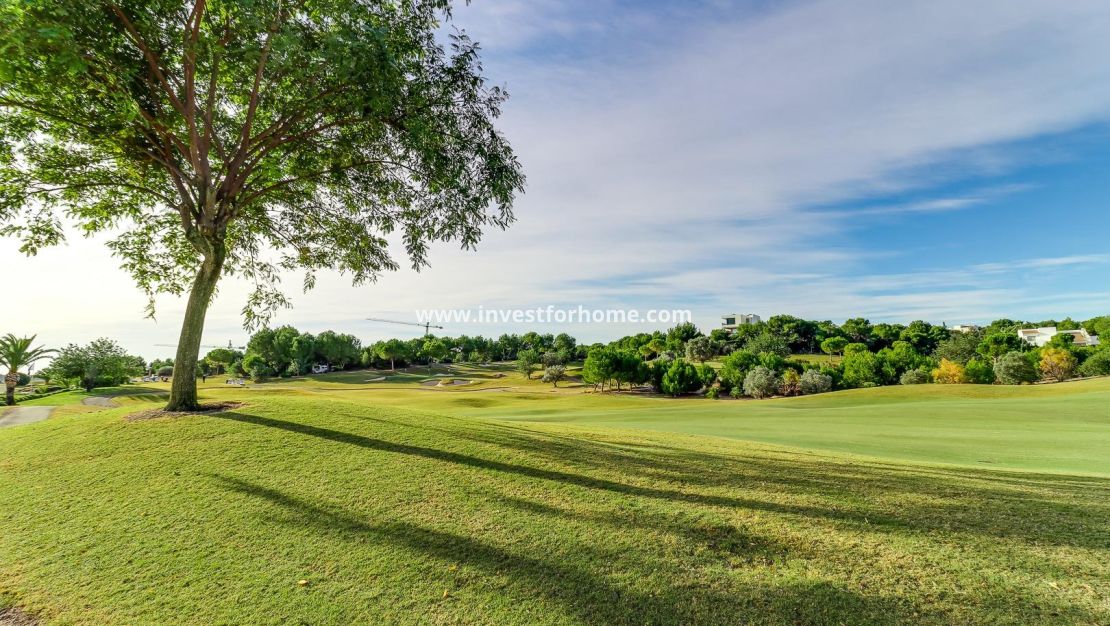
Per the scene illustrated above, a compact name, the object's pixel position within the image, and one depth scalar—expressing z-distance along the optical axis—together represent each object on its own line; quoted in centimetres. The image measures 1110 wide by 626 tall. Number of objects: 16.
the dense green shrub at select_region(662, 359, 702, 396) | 5722
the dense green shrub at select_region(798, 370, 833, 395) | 5281
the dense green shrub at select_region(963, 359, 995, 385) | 5203
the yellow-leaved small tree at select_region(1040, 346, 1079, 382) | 5472
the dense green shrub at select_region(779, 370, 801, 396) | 5350
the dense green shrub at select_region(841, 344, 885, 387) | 5844
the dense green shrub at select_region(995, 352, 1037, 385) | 4894
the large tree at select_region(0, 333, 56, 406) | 3625
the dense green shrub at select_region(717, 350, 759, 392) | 5769
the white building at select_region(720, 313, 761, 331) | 17662
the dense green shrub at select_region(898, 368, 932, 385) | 5347
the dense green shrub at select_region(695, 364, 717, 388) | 5950
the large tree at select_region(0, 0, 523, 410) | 911
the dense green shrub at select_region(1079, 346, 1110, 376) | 5119
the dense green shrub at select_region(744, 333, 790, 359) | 9488
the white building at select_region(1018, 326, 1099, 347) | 9262
